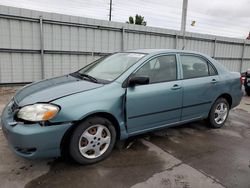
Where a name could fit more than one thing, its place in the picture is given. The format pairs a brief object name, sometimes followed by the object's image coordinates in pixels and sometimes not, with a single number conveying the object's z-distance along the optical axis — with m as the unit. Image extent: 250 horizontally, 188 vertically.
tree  32.88
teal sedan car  2.47
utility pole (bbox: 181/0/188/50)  10.41
